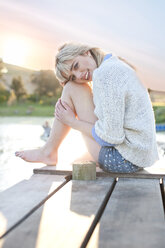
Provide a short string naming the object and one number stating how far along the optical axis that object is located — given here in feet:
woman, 5.65
